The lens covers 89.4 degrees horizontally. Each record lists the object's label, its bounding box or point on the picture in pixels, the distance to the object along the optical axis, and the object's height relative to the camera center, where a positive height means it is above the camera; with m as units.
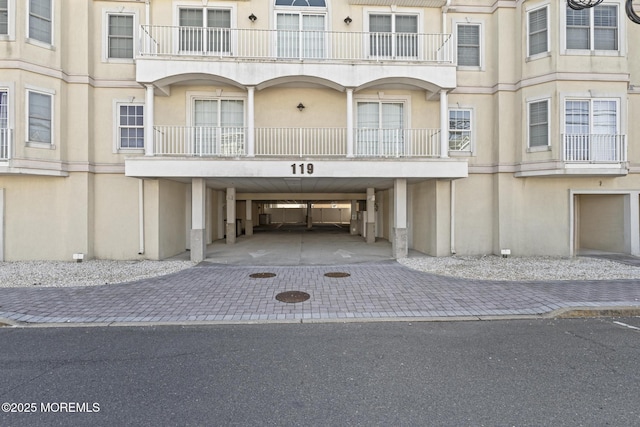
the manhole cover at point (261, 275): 8.59 -1.68
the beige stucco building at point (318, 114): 10.20 +3.48
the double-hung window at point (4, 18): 9.65 +5.88
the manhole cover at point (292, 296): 6.61 -1.76
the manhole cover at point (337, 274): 8.75 -1.67
